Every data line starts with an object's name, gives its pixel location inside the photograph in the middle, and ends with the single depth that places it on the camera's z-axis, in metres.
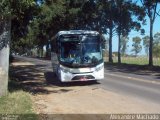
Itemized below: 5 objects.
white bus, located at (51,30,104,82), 9.10
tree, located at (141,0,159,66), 17.77
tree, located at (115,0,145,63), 20.34
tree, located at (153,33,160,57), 50.26
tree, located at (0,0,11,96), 6.26
